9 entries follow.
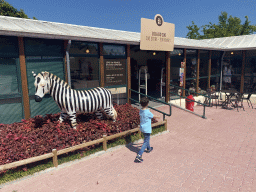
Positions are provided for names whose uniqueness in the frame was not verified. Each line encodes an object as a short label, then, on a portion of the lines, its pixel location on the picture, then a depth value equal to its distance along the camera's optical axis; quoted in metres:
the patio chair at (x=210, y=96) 11.78
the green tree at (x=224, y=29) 38.38
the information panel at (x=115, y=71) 8.66
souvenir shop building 6.36
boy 5.10
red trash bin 10.20
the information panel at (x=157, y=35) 8.81
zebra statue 5.43
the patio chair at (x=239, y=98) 11.14
